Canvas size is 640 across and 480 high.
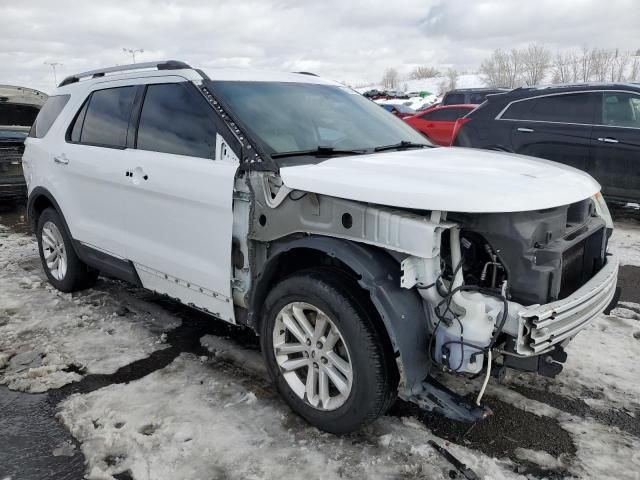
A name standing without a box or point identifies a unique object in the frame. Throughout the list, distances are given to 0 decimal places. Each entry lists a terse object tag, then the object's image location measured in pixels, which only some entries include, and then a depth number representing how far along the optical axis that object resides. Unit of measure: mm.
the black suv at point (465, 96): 17453
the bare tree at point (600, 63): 73562
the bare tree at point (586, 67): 73162
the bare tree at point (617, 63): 74875
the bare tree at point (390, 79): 137588
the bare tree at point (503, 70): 85000
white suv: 2346
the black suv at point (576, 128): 6609
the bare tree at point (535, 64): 79125
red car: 12117
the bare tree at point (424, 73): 150625
